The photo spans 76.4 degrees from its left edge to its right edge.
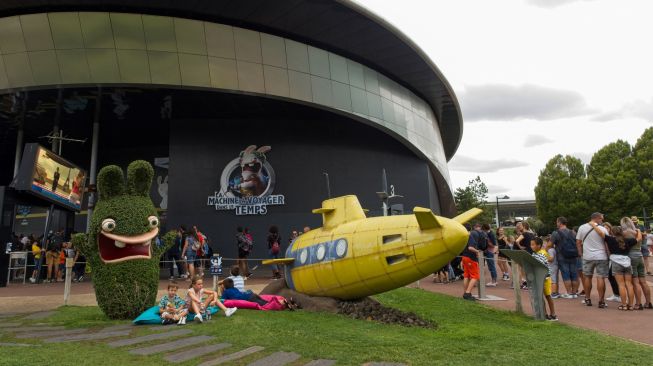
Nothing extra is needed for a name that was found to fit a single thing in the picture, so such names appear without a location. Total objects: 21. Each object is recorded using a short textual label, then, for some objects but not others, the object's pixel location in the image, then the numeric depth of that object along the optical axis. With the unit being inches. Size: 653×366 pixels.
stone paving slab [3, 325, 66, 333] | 272.5
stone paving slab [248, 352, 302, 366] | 184.2
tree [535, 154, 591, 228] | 1675.7
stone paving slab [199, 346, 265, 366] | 186.9
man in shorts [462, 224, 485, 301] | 396.8
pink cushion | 339.9
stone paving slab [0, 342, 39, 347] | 223.5
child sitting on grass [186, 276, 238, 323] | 294.0
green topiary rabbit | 305.8
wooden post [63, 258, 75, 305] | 390.3
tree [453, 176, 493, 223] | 1691.7
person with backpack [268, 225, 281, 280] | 596.3
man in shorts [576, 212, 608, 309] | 341.7
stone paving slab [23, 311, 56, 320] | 329.3
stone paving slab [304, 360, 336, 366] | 181.9
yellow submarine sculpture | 265.7
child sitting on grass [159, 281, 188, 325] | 283.9
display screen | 529.7
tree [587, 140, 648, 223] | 1501.0
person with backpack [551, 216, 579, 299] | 382.0
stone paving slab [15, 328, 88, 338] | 253.1
